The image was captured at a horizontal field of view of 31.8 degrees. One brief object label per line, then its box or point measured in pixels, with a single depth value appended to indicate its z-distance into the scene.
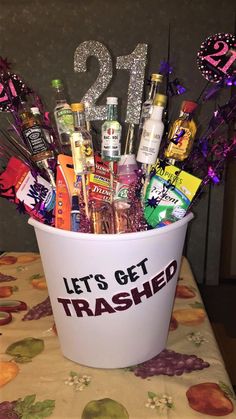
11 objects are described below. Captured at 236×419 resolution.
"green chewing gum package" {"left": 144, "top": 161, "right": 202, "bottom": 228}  0.60
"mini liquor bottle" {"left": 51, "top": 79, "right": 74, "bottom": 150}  0.62
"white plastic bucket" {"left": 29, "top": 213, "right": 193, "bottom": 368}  0.56
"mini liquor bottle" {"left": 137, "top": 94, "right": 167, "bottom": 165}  0.57
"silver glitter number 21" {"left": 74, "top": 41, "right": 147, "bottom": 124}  0.71
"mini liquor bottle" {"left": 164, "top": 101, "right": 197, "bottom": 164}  0.60
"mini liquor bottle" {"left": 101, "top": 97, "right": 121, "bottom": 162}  0.59
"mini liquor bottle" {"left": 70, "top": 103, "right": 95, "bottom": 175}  0.58
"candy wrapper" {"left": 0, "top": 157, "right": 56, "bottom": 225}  0.62
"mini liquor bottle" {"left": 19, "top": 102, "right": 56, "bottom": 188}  0.61
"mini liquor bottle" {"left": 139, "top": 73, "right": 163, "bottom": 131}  0.62
